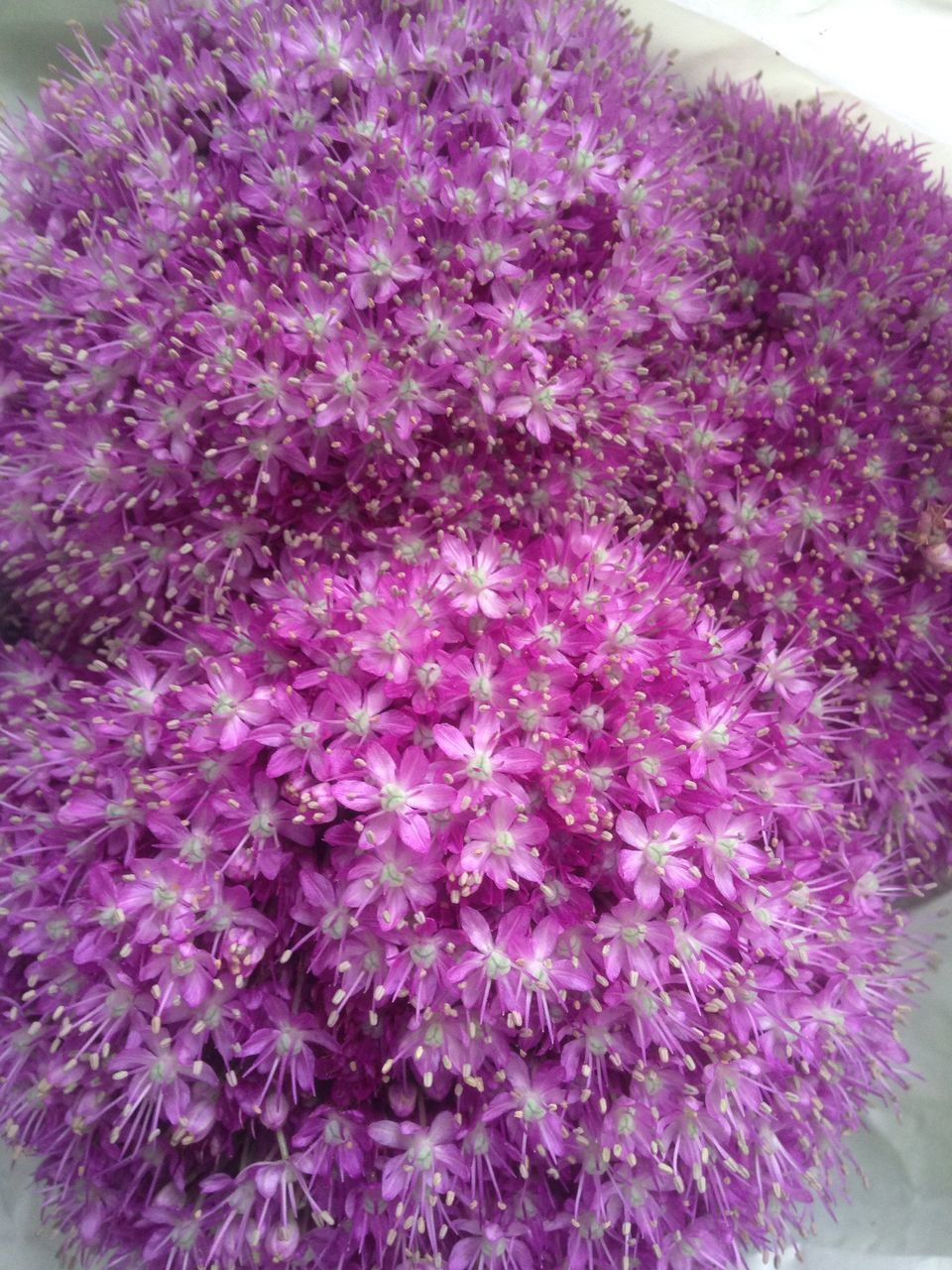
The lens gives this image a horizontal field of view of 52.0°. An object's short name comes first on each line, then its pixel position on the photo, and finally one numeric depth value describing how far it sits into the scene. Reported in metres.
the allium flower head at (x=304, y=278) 0.15
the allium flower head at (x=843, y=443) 0.17
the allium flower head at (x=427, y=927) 0.13
